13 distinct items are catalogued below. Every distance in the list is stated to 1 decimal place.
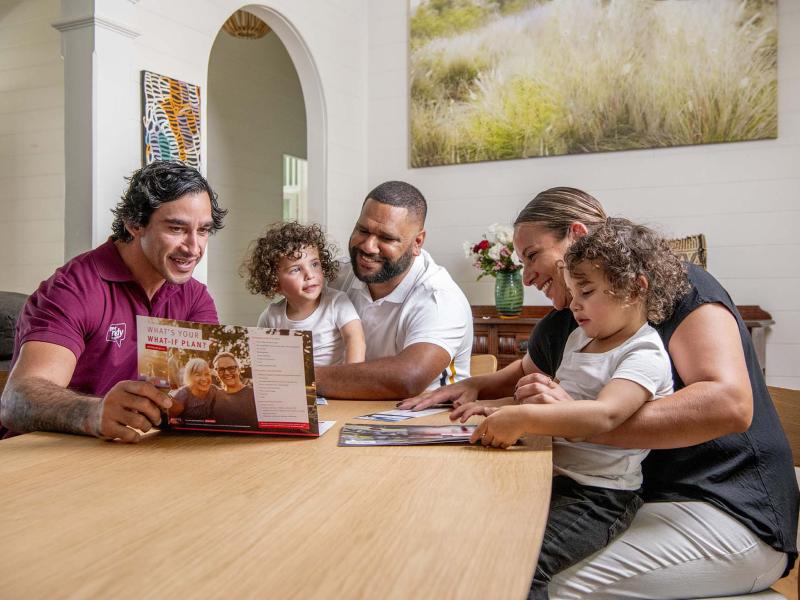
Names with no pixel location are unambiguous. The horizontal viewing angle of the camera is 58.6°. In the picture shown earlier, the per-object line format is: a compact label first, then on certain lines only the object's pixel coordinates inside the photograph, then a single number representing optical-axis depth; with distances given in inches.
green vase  170.7
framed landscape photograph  164.2
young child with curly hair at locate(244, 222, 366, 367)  96.5
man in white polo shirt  93.4
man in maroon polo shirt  67.9
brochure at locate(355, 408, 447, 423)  68.6
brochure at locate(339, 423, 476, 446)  56.7
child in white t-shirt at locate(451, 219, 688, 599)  54.1
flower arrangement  169.9
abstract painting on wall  126.9
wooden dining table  29.7
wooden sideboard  166.9
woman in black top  55.9
